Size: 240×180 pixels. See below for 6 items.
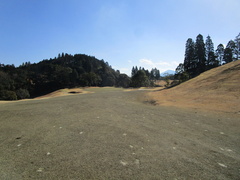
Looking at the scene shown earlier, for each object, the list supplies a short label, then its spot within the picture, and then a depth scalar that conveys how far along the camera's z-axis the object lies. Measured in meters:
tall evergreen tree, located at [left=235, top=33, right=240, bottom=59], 49.81
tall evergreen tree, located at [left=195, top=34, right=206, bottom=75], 44.19
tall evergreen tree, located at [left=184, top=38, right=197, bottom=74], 47.25
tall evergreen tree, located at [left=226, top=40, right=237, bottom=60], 49.34
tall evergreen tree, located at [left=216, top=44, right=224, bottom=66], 52.35
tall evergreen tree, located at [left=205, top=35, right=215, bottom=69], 45.59
